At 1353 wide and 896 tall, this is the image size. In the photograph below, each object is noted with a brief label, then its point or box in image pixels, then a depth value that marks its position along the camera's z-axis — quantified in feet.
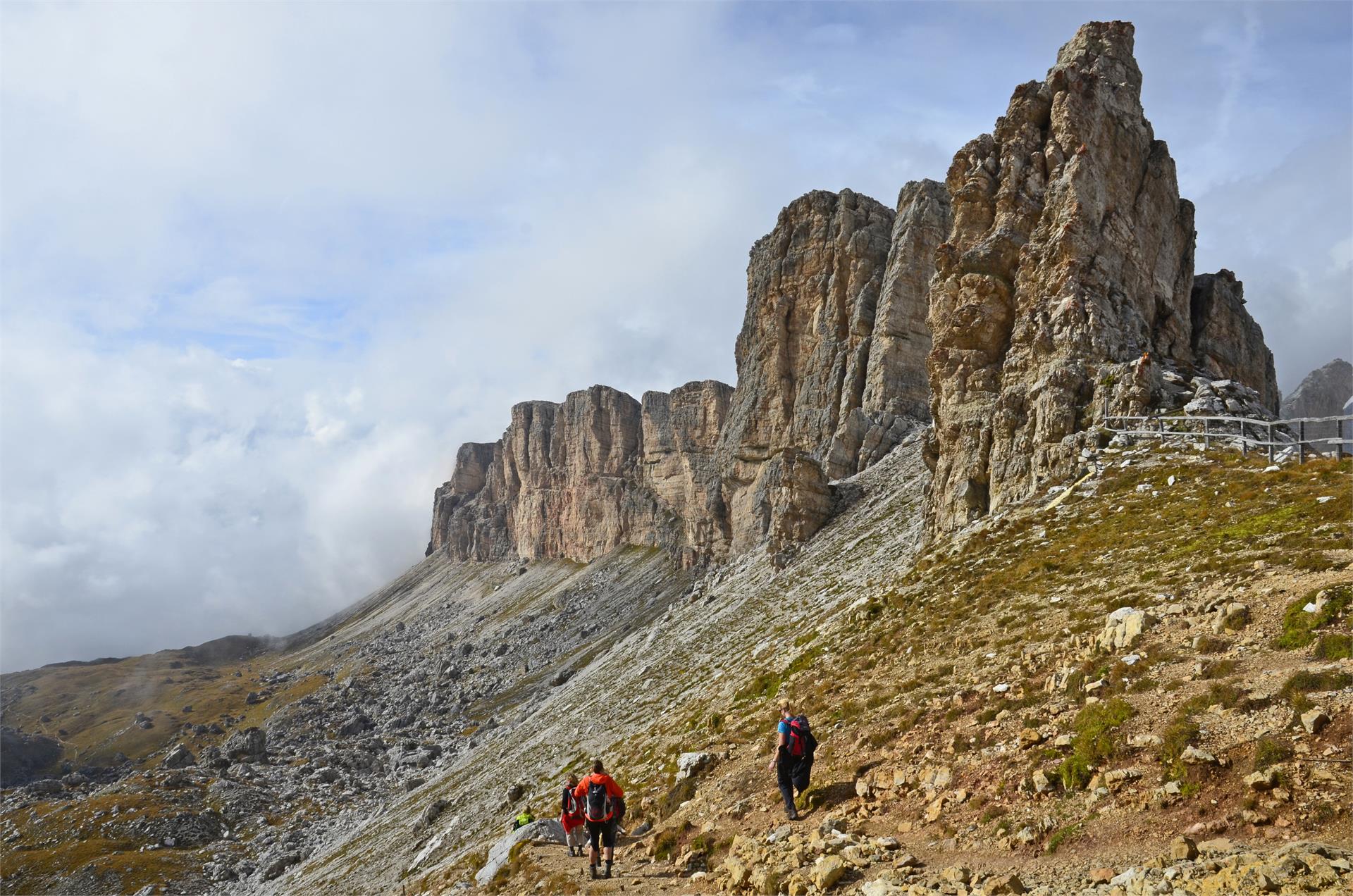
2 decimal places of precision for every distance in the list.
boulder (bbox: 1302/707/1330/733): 33.12
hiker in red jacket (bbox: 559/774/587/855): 60.54
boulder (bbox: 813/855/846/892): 38.01
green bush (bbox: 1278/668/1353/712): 35.45
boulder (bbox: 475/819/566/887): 71.03
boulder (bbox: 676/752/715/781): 69.21
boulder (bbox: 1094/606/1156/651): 50.19
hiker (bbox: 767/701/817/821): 50.83
